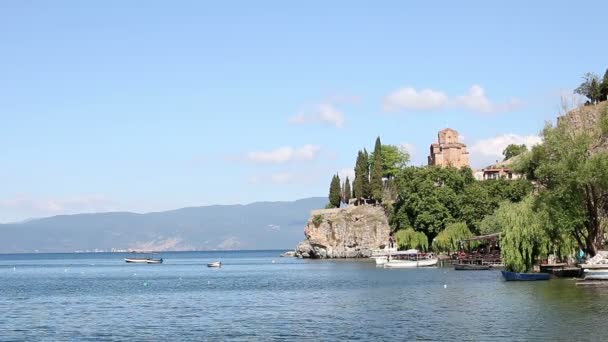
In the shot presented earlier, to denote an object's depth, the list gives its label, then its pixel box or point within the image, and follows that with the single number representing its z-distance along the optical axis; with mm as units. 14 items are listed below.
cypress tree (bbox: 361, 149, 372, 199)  164875
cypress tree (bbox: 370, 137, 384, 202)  162750
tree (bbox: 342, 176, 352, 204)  180625
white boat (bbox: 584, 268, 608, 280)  66375
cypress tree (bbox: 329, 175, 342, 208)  180250
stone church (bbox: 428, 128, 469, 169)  190125
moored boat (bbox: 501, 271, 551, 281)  74125
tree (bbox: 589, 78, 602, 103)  133625
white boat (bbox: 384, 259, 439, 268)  121938
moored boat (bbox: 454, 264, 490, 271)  104750
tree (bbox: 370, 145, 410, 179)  184875
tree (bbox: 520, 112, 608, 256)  67188
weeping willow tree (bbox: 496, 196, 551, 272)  73188
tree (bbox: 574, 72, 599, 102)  135875
